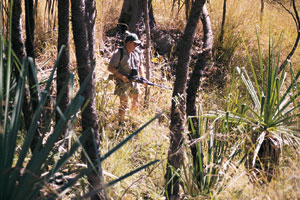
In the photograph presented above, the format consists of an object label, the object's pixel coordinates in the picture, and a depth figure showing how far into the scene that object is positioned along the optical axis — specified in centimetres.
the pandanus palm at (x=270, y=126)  815
